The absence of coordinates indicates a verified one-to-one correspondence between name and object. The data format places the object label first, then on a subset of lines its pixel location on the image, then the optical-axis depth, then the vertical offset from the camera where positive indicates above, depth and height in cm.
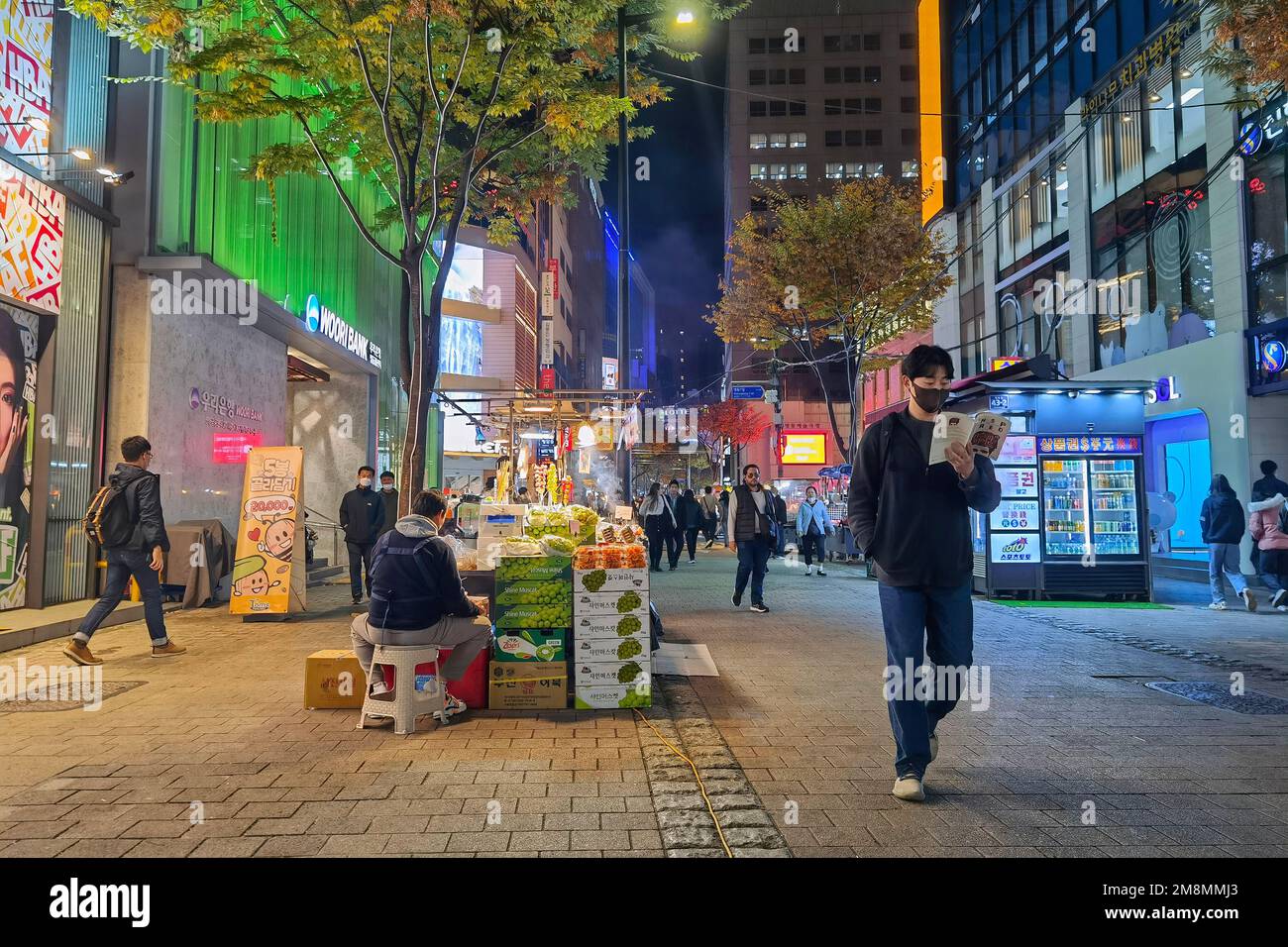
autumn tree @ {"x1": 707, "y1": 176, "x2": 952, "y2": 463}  1981 +586
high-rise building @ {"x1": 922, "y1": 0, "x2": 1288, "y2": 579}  1556 +663
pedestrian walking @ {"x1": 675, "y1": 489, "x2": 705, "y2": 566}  2111 -19
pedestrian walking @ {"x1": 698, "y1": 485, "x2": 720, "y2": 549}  2708 -15
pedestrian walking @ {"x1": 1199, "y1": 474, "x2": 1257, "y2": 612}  1192 -34
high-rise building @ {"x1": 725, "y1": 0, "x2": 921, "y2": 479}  6284 +3113
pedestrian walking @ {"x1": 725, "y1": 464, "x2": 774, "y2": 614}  1166 -32
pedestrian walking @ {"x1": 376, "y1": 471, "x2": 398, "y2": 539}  1269 +14
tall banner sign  1056 -29
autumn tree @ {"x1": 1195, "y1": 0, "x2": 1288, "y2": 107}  839 +489
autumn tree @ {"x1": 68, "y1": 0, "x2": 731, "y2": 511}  783 +430
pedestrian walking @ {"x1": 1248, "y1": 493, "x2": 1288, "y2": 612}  1155 -34
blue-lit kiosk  1295 +24
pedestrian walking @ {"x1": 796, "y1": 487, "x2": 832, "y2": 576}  1886 -35
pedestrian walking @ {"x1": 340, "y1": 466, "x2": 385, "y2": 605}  1216 -23
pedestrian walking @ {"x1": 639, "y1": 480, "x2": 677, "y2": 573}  1867 -28
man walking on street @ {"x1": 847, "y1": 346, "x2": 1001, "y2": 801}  420 -17
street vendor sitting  538 -61
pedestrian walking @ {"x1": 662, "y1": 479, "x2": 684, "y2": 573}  1995 -66
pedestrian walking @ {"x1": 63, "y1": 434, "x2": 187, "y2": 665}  768 -19
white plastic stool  538 -116
